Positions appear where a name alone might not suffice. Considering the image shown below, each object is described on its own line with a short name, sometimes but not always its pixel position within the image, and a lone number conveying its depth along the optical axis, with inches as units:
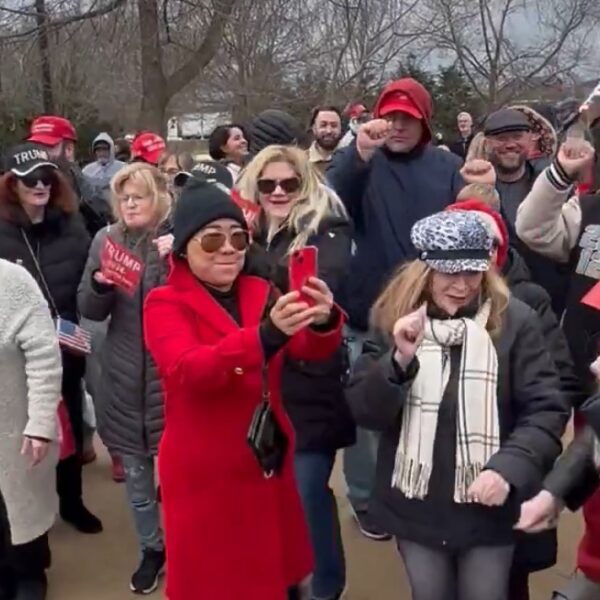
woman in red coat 109.7
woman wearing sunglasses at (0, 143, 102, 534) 170.9
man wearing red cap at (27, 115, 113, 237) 235.9
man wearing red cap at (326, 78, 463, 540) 160.1
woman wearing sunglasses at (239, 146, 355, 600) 134.2
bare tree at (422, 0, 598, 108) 954.1
